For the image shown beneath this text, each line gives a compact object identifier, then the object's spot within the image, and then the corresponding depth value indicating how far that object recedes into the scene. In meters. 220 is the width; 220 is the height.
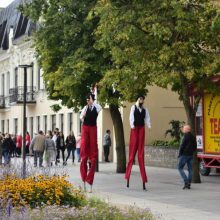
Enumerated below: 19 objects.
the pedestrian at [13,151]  38.70
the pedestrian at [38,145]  30.31
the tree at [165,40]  17.75
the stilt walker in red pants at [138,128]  16.77
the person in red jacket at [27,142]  45.65
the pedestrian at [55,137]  34.84
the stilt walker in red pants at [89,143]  15.55
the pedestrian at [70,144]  34.78
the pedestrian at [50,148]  30.07
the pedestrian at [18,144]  45.44
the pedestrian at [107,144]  34.69
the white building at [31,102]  35.06
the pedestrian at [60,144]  35.00
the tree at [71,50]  22.05
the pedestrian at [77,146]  34.78
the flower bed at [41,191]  10.86
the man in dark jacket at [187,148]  17.84
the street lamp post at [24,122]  26.61
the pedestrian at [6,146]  35.81
